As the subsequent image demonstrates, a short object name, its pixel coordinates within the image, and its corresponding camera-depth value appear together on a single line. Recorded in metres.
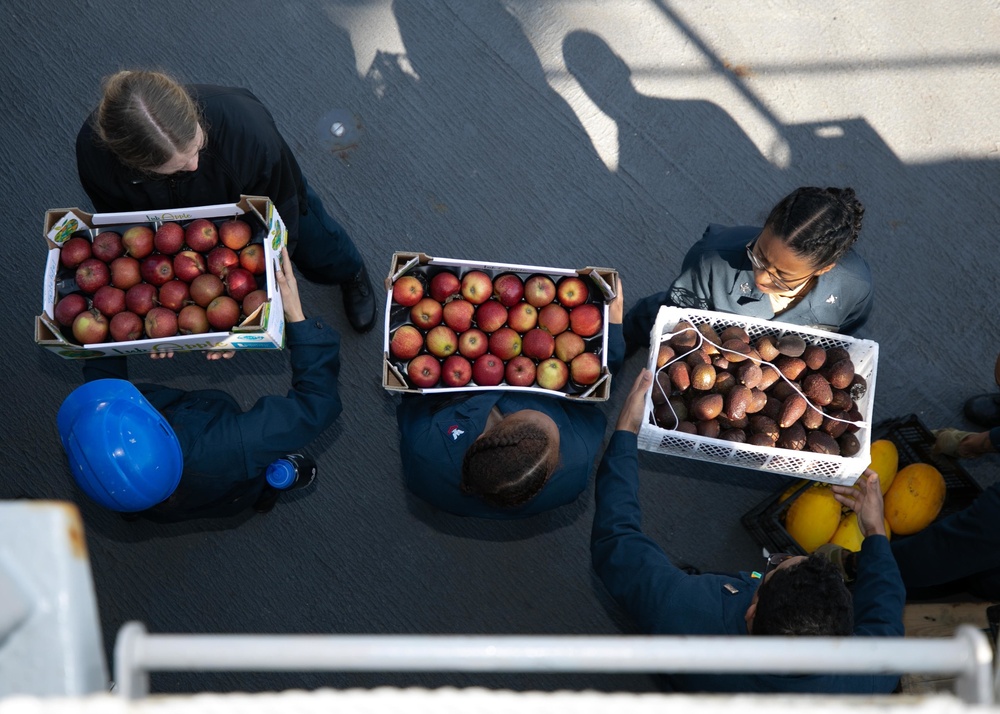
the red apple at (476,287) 2.44
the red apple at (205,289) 2.35
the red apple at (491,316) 2.43
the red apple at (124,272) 2.36
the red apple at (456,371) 2.36
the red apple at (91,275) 2.33
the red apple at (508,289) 2.46
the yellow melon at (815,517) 2.71
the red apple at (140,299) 2.34
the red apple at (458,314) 2.41
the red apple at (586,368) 2.40
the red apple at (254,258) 2.35
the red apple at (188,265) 2.38
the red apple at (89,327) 2.29
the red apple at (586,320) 2.45
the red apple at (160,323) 2.30
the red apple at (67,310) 2.32
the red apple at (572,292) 2.48
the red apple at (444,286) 2.44
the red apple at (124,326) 2.31
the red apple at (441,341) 2.40
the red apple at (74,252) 2.36
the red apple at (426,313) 2.42
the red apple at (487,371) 2.36
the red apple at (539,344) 2.42
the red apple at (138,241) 2.37
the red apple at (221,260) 2.37
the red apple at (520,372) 2.38
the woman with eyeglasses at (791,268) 2.08
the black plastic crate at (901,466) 2.78
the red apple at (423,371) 2.36
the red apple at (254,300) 2.30
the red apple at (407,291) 2.41
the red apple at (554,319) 2.45
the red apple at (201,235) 2.38
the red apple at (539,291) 2.46
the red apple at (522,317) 2.45
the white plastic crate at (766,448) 2.37
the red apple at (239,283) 2.34
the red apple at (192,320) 2.33
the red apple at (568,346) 2.45
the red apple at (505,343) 2.41
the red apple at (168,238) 2.37
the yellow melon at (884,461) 2.81
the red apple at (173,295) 2.36
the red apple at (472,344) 2.40
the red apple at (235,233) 2.34
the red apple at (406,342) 2.38
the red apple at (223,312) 2.31
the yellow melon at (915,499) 2.76
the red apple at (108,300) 2.33
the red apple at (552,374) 2.40
